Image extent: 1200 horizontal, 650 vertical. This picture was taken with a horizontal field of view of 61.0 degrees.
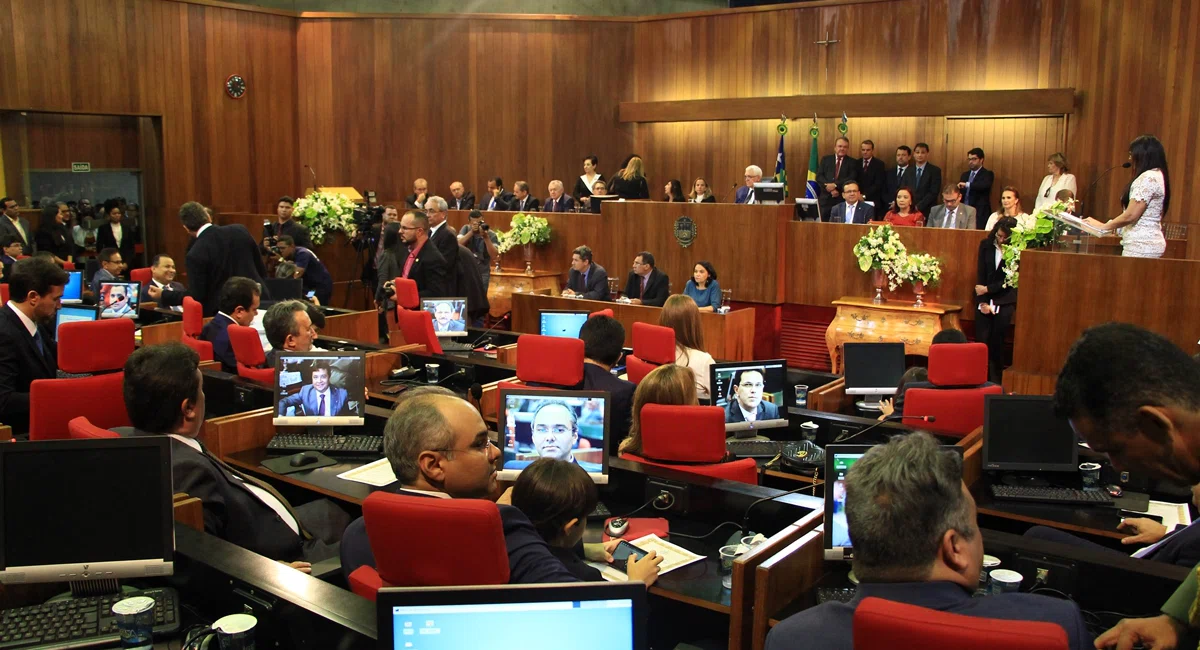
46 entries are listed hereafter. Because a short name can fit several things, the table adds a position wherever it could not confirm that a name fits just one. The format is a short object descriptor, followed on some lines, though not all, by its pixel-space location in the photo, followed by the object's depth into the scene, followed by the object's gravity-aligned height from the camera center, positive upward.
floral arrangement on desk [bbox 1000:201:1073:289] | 7.52 +0.01
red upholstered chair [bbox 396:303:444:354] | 6.77 -0.70
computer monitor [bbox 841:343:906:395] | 6.05 -0.81
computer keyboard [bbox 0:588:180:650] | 2.46 -1.00
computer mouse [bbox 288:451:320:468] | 4.49 -1.05
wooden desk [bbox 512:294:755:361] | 9.05 -0.86
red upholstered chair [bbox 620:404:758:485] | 3.93 -0.82
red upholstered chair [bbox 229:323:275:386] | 5.49 -0.72
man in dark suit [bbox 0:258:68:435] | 4.96 -0.56
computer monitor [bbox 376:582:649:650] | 1.90 -0.74
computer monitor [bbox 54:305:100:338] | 7.26 -0.68
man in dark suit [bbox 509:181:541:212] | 12.05 +0.31
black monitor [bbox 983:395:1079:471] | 4.41 -0.88
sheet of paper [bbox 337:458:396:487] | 4.24 -1.06
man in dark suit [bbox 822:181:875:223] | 9.80 +0.22
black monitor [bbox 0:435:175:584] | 2.68 -0.77
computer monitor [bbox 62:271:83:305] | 9.26 -0.62
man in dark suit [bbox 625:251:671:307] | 9.38 -0.52
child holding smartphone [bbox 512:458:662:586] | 2.84 -0.77
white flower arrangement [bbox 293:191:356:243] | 12.00 +0.11
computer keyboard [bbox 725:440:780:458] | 4.93 -1.07
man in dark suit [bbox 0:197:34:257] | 10.27 -0.09
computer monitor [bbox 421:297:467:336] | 7.25 -0.64
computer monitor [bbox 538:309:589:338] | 7.08 -0.66
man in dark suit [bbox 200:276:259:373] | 5.96 -0.53
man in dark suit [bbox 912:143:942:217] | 10.92 +0.54
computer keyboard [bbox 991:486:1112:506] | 4.18 -1.08
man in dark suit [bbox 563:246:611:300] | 10.02 -0.53
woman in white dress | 6.65 +0.23
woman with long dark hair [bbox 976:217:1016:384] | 8.41 -0.55
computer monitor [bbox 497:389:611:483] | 4.03 -0.78
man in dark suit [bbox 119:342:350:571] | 3.23 -0.78
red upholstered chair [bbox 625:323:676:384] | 5.79 -0.70
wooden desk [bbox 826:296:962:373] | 8.76 -0.81
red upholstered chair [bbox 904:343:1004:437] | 4.96 -0.80
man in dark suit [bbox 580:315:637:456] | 5.06 -0.72
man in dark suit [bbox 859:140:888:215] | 11.47 +0.58
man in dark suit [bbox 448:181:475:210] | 12.71 +0.34
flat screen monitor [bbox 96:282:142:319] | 8.00 -0.62
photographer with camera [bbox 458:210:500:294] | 10.78 -0.16
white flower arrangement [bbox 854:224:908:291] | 8.99 -0.20
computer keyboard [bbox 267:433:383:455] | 4.65 -1.02
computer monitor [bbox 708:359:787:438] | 5.18 -0.83
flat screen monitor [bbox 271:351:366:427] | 4.85 -0.80
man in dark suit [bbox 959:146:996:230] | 10.66 +0.50
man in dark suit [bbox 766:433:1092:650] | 1.93 -0.60
